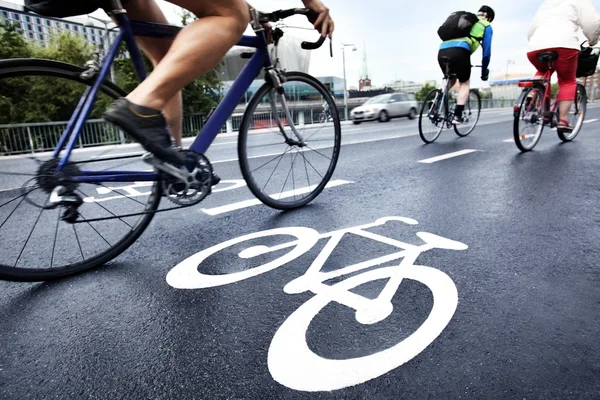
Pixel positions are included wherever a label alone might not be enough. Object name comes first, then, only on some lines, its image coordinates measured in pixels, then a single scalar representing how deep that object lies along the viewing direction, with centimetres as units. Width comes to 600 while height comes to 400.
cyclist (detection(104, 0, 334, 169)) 173
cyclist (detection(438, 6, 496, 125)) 648
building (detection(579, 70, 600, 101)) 9535
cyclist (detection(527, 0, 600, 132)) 483
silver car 2161
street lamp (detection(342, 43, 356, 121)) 3992
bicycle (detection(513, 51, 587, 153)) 504
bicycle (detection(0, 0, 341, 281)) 182
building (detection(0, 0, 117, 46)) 3273
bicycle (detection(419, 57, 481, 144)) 689
